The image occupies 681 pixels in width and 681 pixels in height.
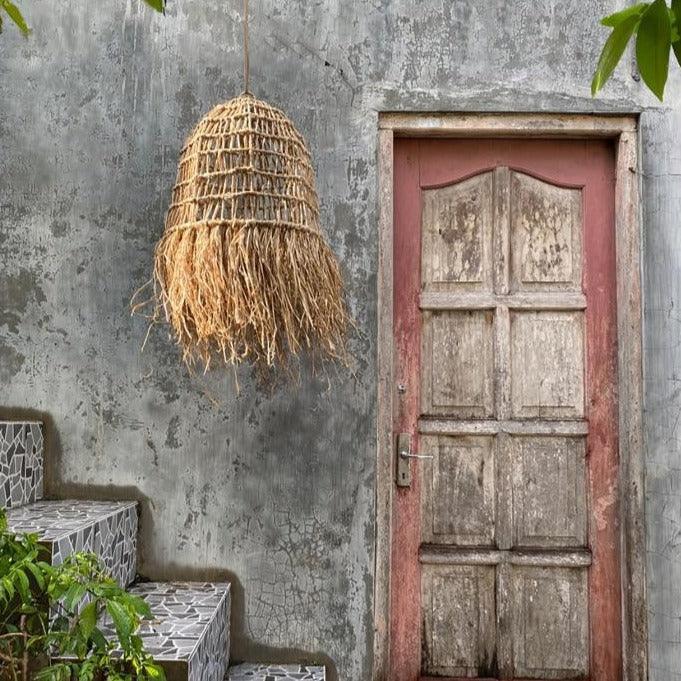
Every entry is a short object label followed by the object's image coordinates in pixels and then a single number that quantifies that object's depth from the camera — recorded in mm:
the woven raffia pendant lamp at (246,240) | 2074
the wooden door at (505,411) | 2594
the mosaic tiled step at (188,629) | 1805
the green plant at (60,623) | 1532
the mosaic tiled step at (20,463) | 2309
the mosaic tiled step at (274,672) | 2369
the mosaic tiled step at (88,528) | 1946
